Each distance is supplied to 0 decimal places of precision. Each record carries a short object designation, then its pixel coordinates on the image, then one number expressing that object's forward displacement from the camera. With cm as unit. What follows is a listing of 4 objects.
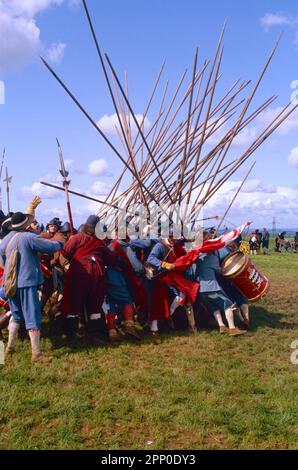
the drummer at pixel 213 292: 602
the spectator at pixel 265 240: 2354
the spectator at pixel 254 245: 2160
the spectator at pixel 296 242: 2475
